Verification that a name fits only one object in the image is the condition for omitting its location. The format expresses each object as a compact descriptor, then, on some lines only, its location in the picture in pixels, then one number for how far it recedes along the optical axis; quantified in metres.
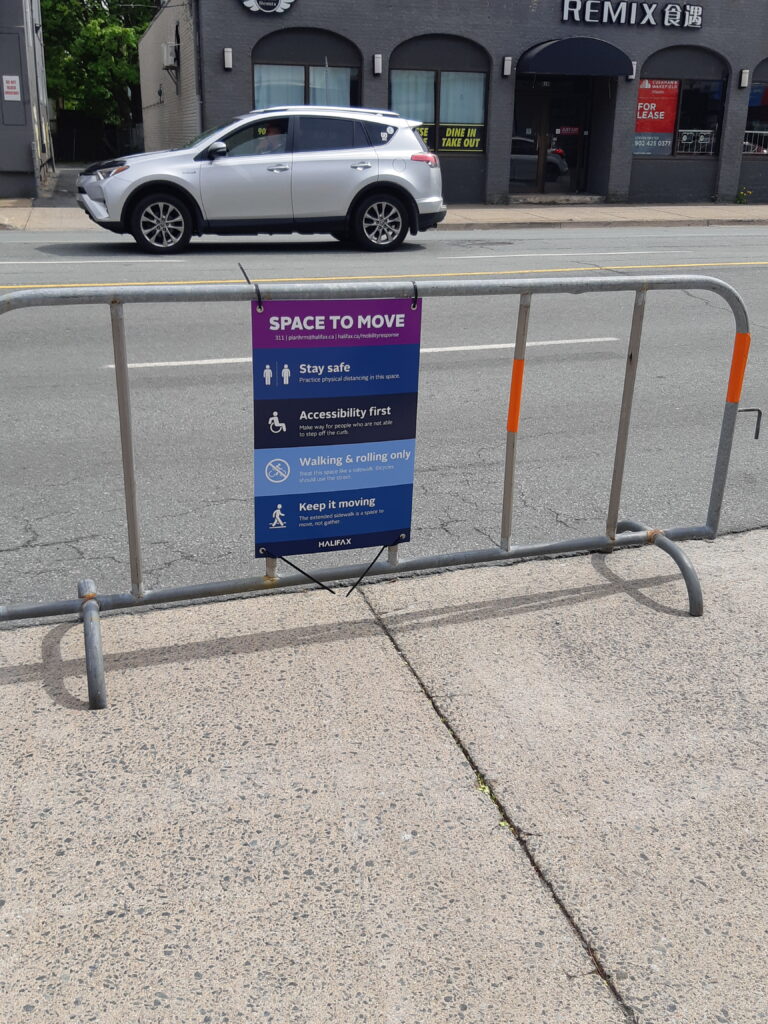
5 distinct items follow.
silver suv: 14.32
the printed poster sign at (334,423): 3.54
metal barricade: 3.46
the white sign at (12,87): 21.11
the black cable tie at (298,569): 3.78
